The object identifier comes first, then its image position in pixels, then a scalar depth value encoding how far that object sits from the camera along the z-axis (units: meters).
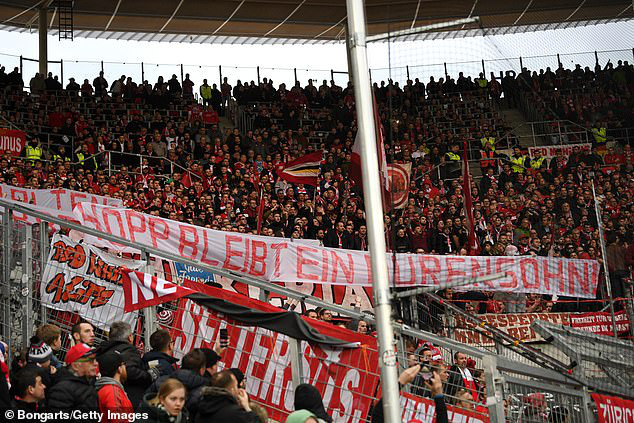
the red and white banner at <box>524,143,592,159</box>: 23.64
